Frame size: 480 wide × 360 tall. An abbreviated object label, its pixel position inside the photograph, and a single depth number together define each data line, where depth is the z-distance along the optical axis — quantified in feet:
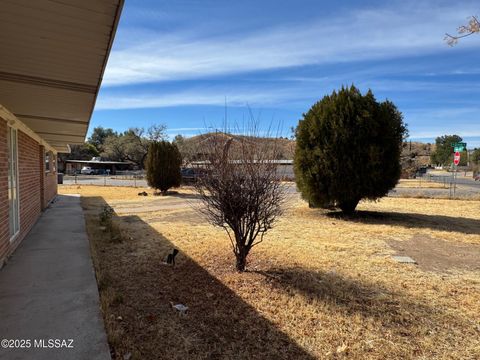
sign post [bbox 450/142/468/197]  68.90
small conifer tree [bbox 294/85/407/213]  32.32
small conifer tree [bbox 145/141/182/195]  66.74
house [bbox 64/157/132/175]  211.16
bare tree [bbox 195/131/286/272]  15.17
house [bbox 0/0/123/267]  7.49
